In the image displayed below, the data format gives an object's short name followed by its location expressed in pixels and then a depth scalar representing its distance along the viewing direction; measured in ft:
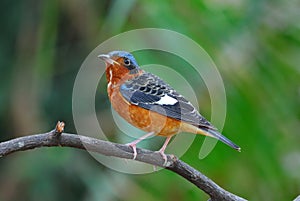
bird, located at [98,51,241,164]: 18.13
